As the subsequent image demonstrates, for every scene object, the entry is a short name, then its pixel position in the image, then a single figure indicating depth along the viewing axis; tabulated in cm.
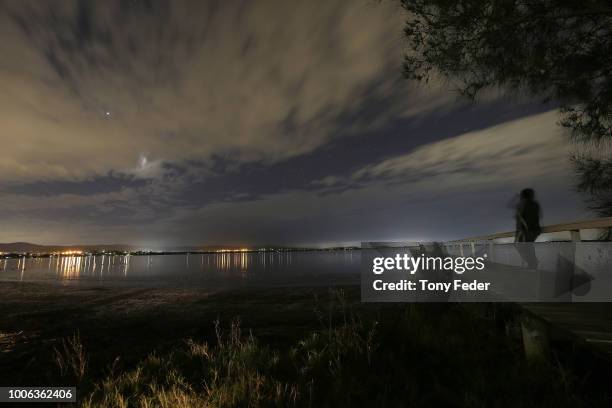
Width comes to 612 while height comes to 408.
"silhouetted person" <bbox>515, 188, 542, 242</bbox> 737
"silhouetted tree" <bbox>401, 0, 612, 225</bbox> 584
